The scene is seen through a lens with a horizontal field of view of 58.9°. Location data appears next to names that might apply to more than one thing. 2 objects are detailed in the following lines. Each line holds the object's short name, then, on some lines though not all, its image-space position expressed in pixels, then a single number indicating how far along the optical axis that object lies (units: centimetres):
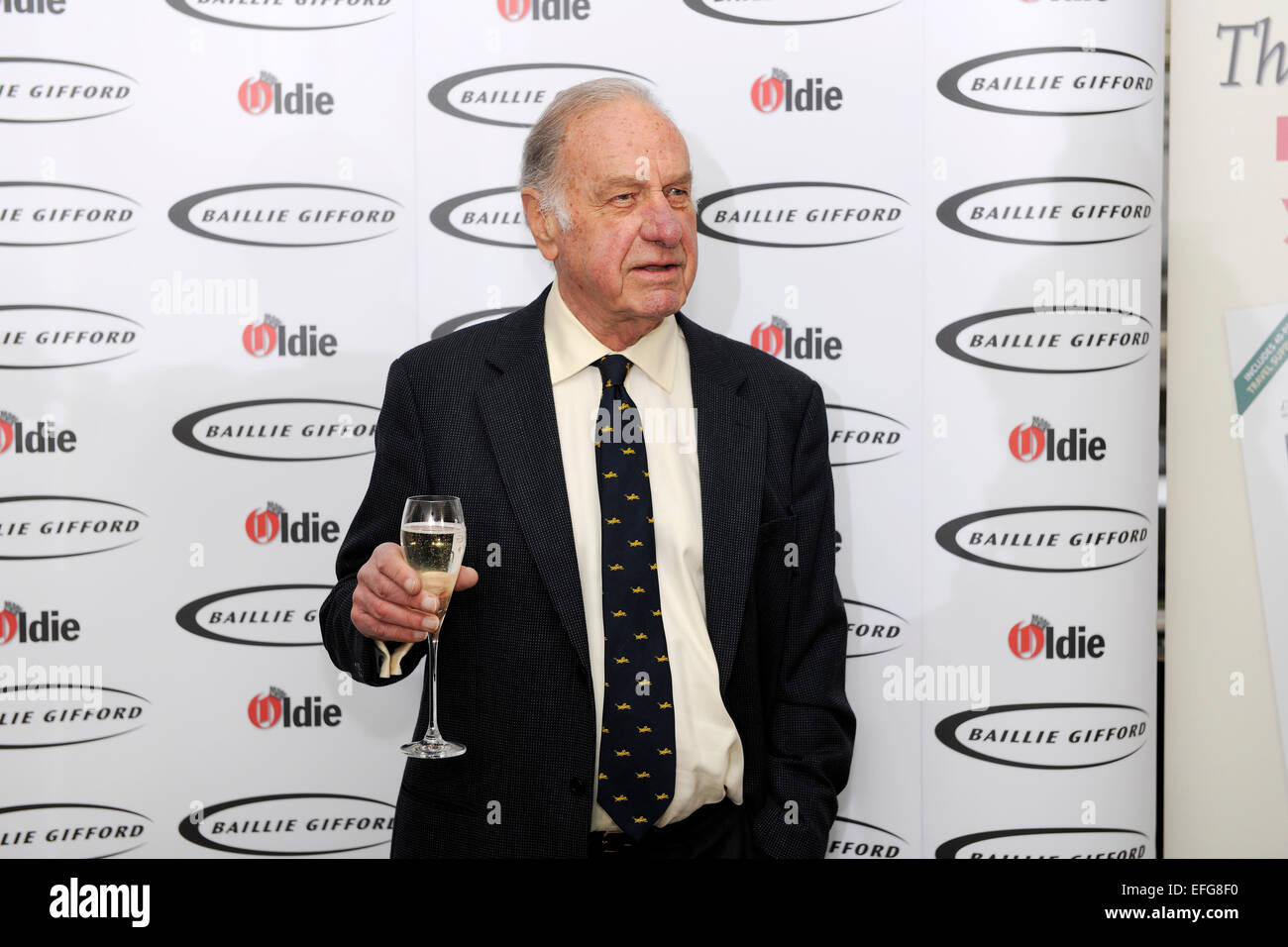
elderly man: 234
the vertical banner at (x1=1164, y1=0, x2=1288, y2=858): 315
